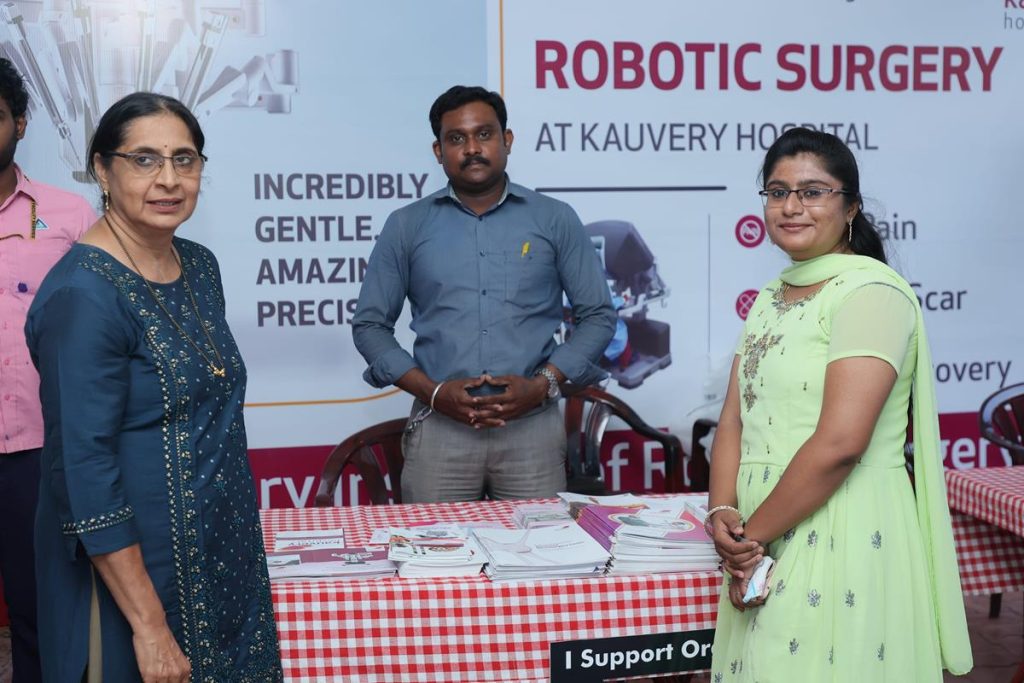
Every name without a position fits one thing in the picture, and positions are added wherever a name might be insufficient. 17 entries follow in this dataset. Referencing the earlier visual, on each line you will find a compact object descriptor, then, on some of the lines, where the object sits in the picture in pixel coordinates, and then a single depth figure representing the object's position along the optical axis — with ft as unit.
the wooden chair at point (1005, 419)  11.32
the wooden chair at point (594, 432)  12.25
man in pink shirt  8.04
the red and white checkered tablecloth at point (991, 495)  8.92
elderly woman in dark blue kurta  4.86
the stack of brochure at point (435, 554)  6.84
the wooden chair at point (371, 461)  9.83
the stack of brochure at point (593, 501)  8.16
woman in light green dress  5.73
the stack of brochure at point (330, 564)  6.75
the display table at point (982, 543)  9.51
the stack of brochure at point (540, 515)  7.93
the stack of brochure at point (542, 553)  6.79
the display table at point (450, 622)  6.61
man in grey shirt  10.05
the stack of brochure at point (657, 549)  6.98
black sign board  6.73
